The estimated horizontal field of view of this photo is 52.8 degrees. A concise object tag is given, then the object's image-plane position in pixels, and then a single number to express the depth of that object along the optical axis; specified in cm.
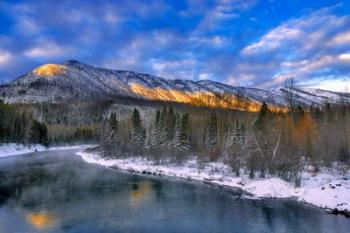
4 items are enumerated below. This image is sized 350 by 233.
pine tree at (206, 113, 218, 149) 7473
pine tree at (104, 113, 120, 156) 7874
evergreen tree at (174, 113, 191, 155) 6813
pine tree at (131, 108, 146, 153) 7853
